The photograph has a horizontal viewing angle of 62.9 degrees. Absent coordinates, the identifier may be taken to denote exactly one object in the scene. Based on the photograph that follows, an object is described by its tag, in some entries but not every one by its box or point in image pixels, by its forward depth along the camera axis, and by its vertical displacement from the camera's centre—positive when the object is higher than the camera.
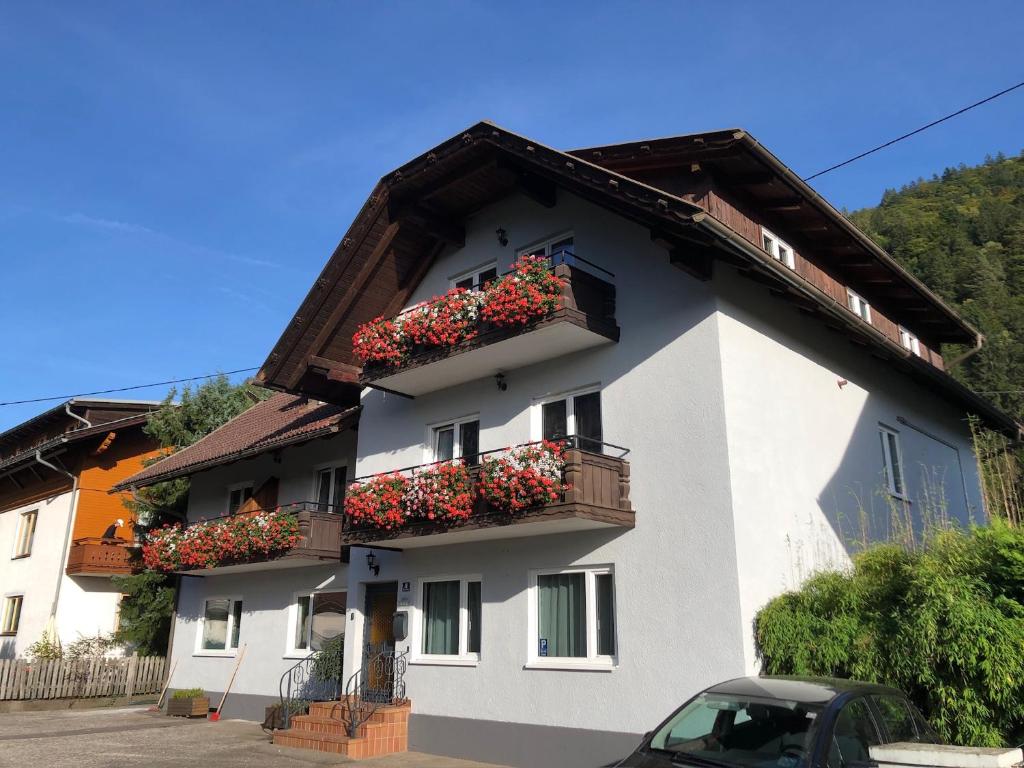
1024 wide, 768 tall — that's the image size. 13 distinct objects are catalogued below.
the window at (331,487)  18.34 +3.67
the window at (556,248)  14.60 +6.99
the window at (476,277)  16.02 +7.12
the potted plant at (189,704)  18.86 -0.97
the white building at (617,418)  11.43 +3.86
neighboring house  24.95 +4.06
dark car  6.28 -0.49
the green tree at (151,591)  23.48 +1.81
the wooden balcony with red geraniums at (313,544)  16.53 +2.20
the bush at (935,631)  8.41 +0.34
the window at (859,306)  16.49 +6.83
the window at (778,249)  13.78 +6.61
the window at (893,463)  15.00 +3.50
